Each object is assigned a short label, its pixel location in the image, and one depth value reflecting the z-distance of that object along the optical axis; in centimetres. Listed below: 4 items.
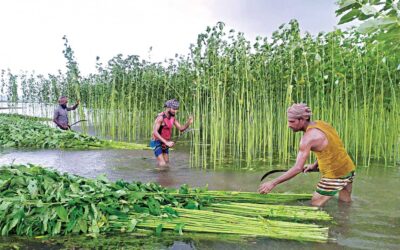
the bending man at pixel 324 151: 584
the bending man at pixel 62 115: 1526
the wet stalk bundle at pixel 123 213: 468
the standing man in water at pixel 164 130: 987
